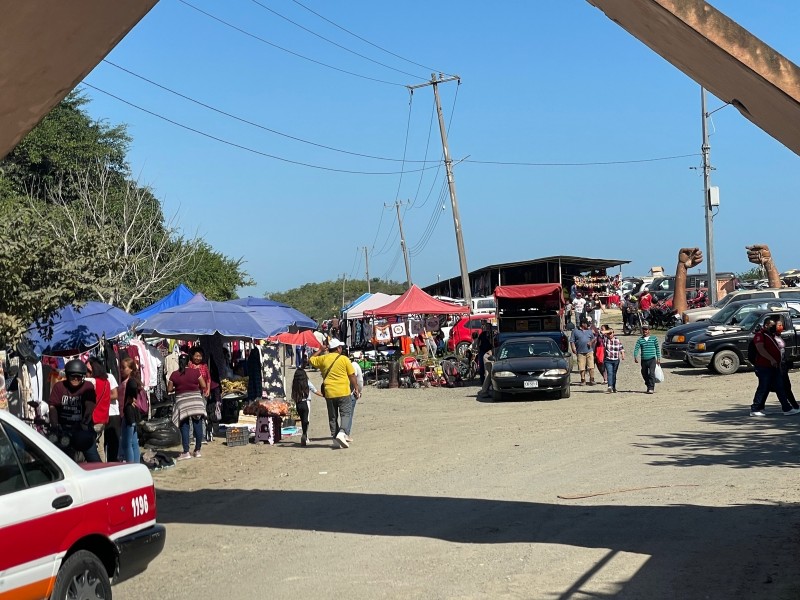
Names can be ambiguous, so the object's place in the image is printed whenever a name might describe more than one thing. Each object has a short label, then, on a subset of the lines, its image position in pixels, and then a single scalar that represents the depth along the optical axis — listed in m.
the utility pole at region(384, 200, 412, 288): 83.81
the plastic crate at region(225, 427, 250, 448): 17.70
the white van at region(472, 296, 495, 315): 49.31
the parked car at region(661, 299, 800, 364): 29.39
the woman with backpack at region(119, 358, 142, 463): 13.49
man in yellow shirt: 16.69
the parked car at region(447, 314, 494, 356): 35.73
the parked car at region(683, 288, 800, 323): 35.94
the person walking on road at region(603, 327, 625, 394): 24.02
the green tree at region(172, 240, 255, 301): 46.31
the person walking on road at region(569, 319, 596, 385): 27.22
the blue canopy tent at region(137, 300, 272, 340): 17.88
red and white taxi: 5.59
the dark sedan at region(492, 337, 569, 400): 23.61
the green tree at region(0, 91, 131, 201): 42.12
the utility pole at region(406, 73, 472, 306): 42.06
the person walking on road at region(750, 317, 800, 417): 17.73
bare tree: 32.44
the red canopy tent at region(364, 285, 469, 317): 31.50
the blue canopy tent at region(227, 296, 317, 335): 20.39
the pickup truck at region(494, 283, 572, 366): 31.95
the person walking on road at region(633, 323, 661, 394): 23.36
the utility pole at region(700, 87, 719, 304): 40.78
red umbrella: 32.68
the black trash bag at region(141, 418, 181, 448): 16.86
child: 17.23
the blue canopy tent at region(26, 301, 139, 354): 15.76
